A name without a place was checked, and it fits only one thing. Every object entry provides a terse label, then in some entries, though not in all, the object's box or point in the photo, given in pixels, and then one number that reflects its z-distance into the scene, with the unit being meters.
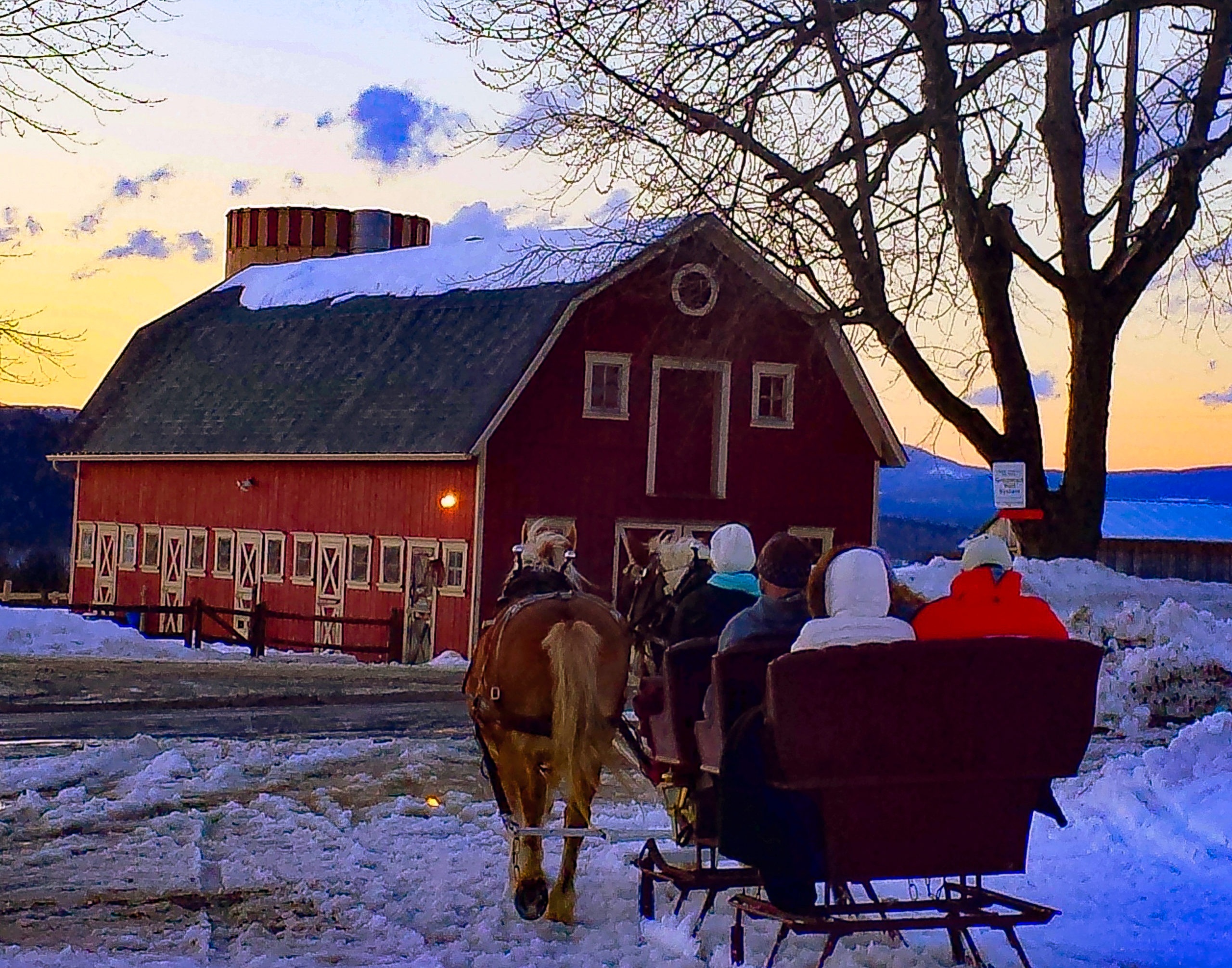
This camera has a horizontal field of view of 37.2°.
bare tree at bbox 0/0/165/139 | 14.12
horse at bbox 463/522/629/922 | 8.15
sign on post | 19.41
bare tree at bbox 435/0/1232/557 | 13.38
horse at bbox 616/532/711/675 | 8.80
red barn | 28.84
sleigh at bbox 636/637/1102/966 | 6.38
